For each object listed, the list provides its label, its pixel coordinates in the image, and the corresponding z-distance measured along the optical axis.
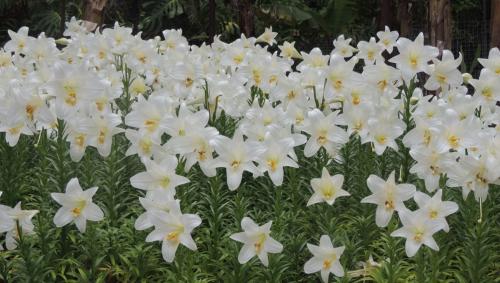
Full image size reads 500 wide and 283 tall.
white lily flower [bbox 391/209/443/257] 2.43
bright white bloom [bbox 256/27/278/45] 5.07
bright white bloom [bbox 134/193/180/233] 2.37
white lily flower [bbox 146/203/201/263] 2.35
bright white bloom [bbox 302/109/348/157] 2.92
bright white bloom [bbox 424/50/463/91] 3.16
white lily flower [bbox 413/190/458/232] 2.45
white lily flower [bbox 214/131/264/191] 2.61
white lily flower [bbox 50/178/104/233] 2.54
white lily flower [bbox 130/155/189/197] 2.51
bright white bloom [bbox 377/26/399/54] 4.48
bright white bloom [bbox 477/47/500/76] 3.34
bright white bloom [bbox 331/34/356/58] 4.48
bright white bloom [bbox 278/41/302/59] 4.49
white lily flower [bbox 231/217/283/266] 2.45
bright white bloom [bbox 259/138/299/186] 2.66
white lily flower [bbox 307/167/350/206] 2.64
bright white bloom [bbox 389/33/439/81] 3.13
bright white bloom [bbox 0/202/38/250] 2.49
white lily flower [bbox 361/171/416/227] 2.50
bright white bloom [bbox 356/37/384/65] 4.23
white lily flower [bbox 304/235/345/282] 2.47
